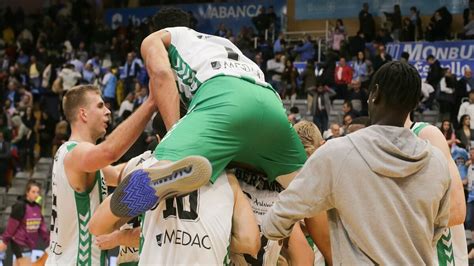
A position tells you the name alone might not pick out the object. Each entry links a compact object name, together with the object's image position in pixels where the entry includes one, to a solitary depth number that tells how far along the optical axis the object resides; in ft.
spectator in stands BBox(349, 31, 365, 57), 62.78
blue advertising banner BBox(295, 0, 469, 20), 66.59
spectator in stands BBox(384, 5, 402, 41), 64.61
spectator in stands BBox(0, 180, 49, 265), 36.69
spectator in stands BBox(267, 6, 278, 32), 73.11
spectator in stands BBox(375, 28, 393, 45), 62.81
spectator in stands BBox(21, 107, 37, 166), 65.67
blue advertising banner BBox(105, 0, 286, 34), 78.10
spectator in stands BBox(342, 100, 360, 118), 50.82
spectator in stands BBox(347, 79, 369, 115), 52.61
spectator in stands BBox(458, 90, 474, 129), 50.03
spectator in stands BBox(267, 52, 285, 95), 62.90
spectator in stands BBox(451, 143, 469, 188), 44.55
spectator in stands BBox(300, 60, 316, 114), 60.54
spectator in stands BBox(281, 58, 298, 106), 61.36
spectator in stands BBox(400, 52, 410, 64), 58.39
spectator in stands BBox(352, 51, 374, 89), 57.88
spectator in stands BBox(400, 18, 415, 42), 64.08
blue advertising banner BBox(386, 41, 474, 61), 59.57
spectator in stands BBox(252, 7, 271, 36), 72.84
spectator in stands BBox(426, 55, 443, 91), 55.77
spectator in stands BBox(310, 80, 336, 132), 55.21
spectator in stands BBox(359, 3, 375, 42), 65.77
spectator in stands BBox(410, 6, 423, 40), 64.69
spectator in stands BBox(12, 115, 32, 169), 65.57
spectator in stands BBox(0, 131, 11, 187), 62.44
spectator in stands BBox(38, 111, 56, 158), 66.08
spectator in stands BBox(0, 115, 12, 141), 64.44
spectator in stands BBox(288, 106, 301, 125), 52.25
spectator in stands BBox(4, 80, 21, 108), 69.87
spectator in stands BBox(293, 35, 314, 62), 66.18
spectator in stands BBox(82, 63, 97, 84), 68.28
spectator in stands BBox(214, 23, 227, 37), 72.54
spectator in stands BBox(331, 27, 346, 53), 65.59
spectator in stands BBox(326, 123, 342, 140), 44.91
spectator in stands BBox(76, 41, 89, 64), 73.92
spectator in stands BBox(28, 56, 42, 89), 72.33
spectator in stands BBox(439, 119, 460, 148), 46.37
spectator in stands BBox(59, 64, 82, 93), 68.54
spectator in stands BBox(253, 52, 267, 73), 63.44
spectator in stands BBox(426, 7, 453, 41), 63.31
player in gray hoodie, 10.56
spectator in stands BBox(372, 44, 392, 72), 58.36
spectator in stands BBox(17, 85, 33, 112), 67.97
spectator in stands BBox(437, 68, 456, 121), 53.42
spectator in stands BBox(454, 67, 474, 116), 53.31
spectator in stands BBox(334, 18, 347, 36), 66.49
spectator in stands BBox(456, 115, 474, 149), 47.44
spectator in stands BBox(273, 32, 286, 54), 67.26
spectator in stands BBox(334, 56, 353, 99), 58.49
